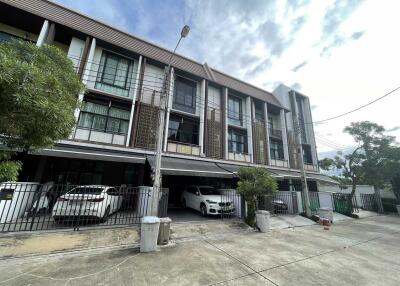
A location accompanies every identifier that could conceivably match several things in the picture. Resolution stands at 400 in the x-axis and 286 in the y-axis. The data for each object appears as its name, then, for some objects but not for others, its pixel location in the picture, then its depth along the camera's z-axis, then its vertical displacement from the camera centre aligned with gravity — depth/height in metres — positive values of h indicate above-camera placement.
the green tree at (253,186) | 9.16 +0.26
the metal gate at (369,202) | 18.89 -0.63
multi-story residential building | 10.95 +5.56
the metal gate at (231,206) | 10.30 -0.89
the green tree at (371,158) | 17.52 +3.72
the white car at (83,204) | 7.13 -0.78
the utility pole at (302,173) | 12.18 +1.35
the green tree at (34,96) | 3.64 +1.80
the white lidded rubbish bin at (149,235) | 5.70 -1.47
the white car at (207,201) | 10.34 -0.69
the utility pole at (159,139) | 7.08 +2.06
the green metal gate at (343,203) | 14.80 -0.69
